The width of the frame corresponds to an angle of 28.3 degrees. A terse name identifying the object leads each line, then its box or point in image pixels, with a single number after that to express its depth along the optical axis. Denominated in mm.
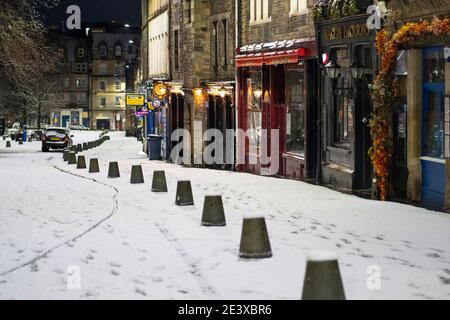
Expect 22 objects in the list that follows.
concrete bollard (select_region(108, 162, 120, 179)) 24125
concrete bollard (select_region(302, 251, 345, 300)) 7102
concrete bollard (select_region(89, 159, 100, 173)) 26500
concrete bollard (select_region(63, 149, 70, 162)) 36031
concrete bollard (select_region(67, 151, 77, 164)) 33000
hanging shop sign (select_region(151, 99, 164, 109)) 40500
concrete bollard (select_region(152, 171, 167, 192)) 19203
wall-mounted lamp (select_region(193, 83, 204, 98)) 31705
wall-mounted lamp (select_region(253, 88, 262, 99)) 25766
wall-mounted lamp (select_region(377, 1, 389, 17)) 17214
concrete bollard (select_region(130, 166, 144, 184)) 21594
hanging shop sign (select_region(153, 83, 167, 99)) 38250
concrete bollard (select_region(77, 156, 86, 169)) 29359
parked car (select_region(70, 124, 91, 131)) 110088
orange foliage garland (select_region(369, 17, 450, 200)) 17031
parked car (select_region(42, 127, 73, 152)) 49812
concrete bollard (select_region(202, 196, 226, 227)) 13195
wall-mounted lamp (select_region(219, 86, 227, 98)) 29288
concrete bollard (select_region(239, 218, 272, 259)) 10219
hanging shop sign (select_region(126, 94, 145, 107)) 49591
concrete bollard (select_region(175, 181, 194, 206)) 16234
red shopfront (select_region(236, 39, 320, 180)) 21953
